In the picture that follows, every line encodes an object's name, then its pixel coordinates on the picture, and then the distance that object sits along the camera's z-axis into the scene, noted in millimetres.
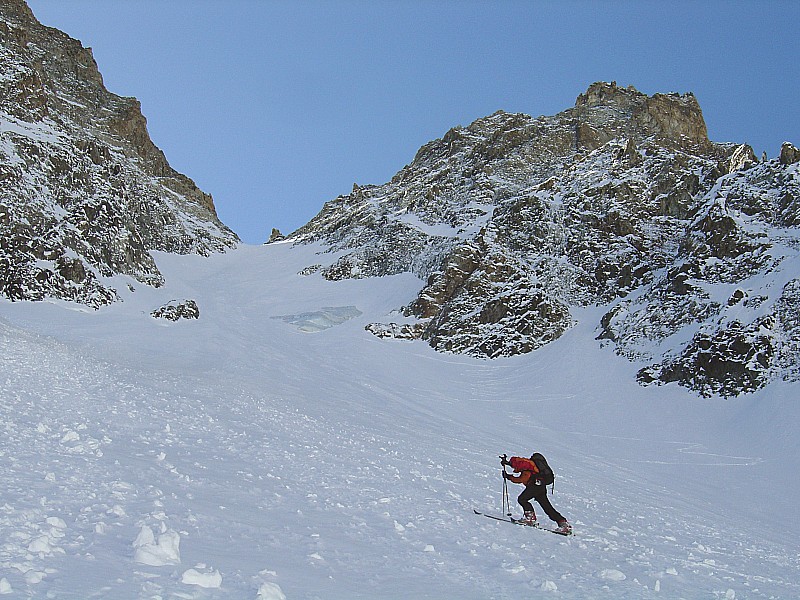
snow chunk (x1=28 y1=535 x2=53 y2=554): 5387
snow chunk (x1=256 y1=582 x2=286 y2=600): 5077
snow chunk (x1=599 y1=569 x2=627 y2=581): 7398
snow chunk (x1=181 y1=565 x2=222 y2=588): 5238
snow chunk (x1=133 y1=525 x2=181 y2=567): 5605
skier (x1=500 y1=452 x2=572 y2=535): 10047
